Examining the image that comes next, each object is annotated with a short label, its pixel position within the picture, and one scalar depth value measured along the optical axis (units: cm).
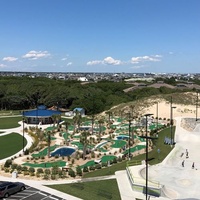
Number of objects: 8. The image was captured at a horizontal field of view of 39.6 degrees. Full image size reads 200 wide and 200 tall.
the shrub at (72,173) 2952
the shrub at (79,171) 3020
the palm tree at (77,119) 5597
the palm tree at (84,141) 3803
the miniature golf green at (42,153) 3954
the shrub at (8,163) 3341
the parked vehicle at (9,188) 2397
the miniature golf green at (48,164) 3453
